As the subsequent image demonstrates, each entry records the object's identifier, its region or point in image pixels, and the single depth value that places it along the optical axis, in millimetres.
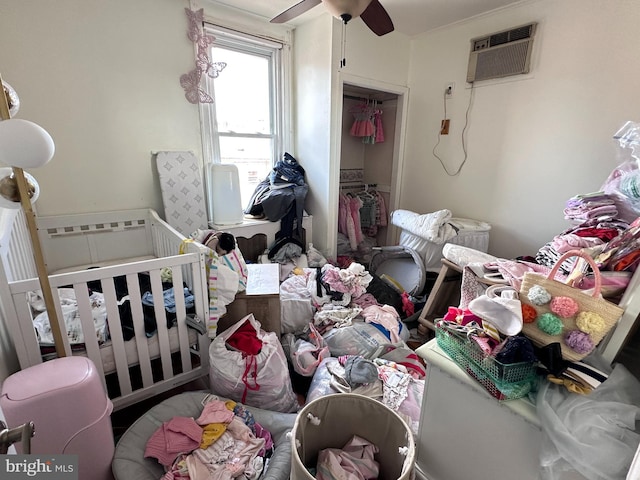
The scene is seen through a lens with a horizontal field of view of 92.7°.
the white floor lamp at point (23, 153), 935
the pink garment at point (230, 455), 1146
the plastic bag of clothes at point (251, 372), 1468
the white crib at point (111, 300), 1220
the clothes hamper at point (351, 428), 1109
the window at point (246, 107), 2586
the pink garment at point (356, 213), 3275
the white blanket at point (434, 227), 2346
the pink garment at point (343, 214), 3271
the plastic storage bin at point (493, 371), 878
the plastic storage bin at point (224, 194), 2510
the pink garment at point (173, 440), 1178
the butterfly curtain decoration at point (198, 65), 2307
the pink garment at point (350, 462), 1091
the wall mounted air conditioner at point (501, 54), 2205
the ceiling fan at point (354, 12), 1393
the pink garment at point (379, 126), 3318
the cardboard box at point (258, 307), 1749
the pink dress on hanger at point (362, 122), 3264
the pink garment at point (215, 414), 1299
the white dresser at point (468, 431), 907
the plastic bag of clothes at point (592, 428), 743
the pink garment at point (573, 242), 1381
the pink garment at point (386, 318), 1938
